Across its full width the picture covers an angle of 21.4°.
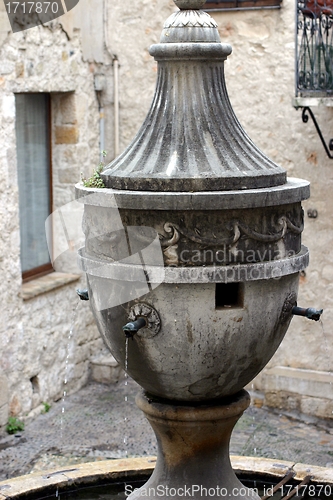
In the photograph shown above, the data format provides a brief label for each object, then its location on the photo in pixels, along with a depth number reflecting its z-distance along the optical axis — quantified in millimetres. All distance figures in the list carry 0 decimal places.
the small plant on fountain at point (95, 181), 3844
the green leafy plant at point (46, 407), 6637
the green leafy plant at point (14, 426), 6211
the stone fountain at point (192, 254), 3580
